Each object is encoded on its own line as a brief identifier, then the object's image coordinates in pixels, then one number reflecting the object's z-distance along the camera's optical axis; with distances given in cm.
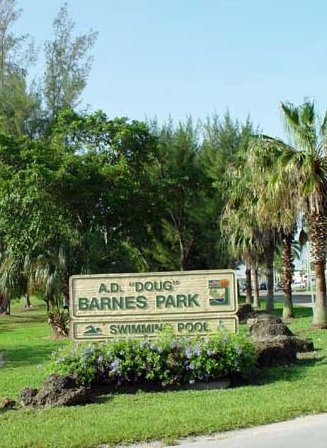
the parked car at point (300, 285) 10482
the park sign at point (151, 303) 1148
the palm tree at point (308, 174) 1930
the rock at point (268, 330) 1393
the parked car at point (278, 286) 9526
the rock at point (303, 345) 1348
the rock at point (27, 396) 926
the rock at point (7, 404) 928
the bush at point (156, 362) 1011
